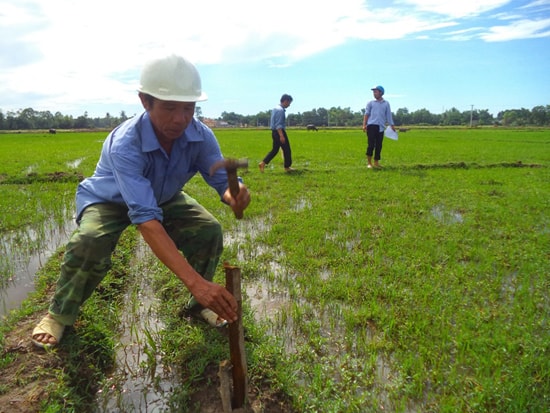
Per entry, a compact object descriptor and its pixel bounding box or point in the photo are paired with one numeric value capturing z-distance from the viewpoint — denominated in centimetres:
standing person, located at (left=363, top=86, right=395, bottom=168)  891
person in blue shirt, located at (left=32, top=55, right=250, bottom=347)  199
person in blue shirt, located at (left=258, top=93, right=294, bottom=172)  858
